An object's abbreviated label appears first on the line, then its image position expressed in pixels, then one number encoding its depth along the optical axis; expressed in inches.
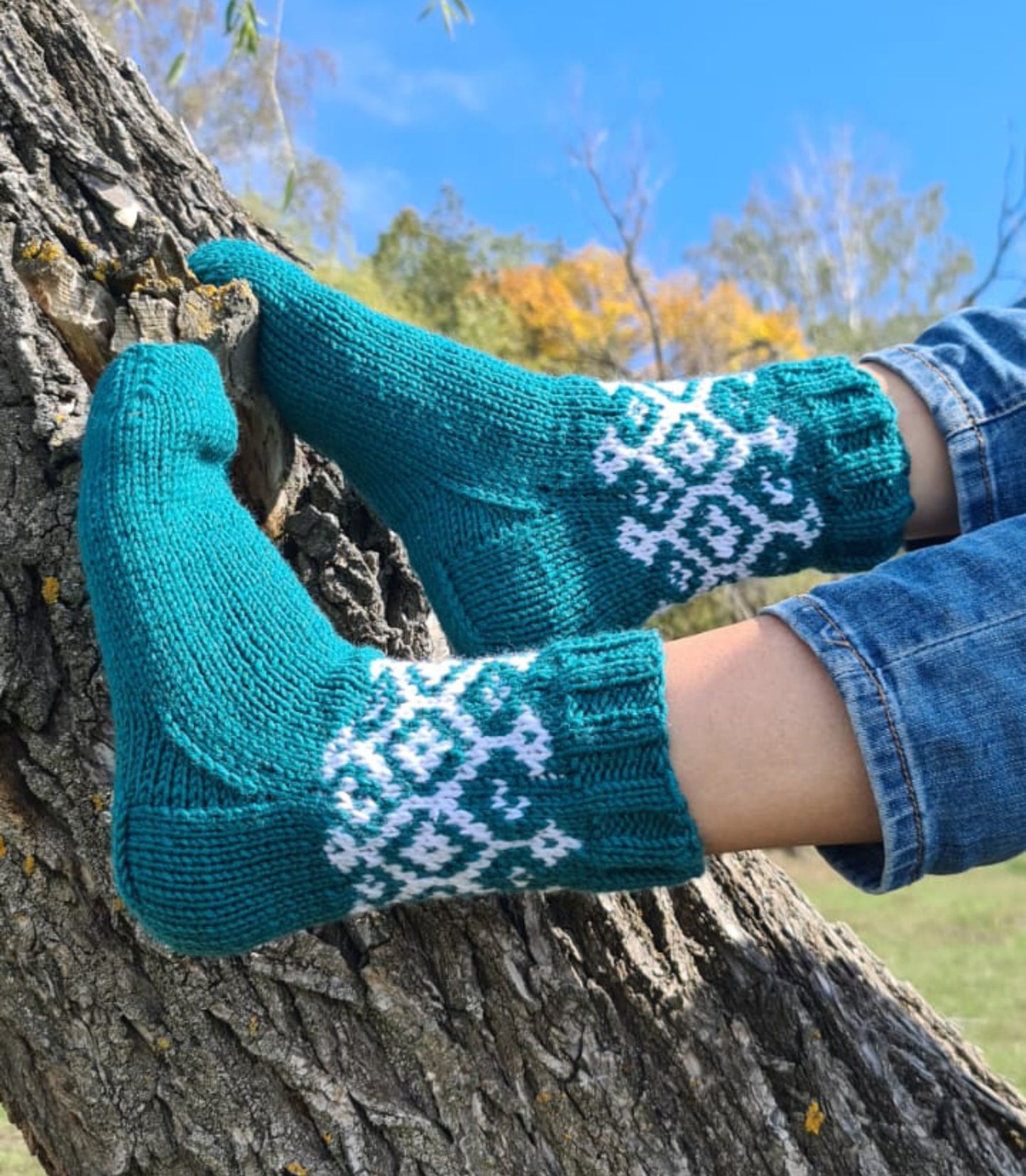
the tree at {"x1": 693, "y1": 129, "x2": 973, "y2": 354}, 689.6
